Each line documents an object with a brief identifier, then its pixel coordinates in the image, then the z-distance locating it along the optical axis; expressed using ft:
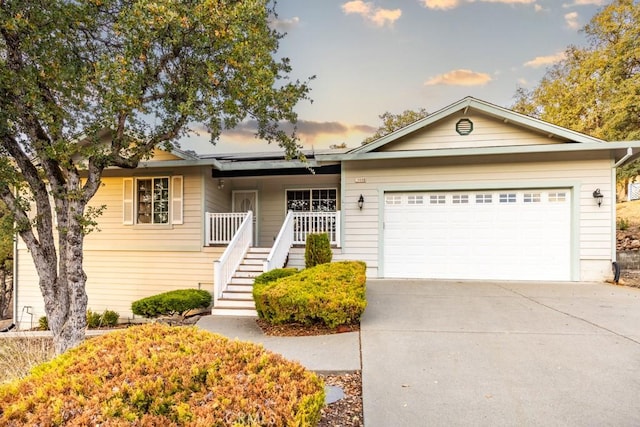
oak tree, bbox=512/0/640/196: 49.75
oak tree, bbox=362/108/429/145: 69.97
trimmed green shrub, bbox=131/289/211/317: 25.48
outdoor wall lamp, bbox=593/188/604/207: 26.71
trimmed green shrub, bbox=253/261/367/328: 15.72
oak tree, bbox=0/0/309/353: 17.65
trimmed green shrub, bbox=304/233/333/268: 26.50
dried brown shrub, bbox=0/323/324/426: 5.62
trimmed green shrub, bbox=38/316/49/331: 29.96
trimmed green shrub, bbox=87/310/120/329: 29.01
